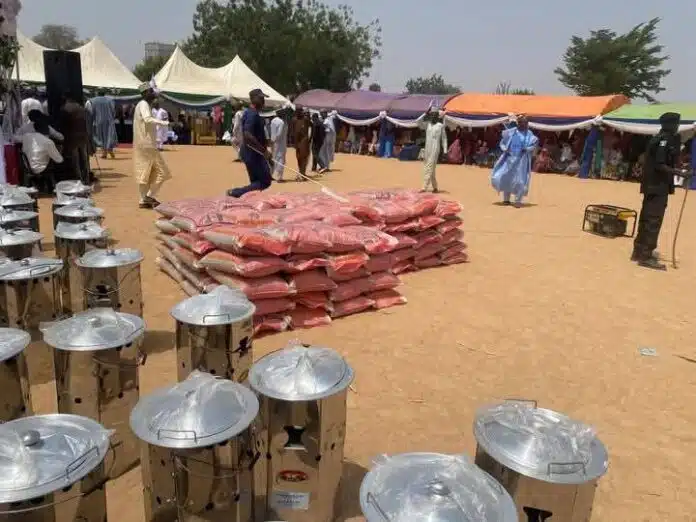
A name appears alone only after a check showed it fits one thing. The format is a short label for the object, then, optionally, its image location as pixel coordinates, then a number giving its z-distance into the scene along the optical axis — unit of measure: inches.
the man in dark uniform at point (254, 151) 286.8
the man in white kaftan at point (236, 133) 502.1
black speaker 390.3
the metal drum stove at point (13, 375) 90.0
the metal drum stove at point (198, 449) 70.1
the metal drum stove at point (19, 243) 144.1
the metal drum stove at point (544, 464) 69.5
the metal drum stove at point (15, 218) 165.5
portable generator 328.5
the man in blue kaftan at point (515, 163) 416.5
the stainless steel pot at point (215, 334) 103.0
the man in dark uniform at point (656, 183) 245.8
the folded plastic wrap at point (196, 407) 70.3
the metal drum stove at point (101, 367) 92.6
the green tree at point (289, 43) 1366.9
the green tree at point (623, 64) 1119.0
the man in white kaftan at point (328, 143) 607.2
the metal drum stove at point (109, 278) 131.6
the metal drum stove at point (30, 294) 120.3
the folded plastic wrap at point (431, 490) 58.6
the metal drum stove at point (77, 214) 177.5
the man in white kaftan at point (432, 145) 459.2
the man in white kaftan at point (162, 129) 587.0
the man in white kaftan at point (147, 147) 299.9
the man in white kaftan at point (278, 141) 526.9
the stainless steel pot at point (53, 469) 59.8
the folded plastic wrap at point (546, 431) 71.9
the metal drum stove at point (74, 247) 151.3
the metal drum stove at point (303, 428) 81.2
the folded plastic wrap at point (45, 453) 60.6
